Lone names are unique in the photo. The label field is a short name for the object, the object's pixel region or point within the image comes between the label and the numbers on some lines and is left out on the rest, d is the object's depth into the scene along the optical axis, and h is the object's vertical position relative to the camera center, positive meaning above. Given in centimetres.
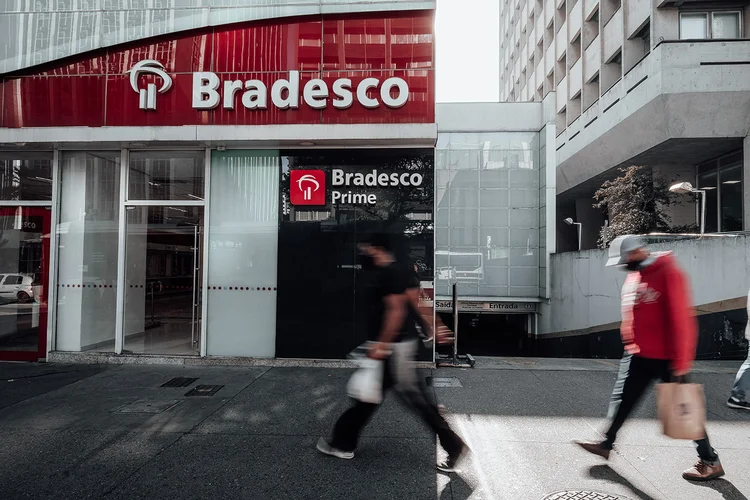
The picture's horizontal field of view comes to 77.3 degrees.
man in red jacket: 340 -49
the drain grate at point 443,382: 625 -161
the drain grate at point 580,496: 326 -162
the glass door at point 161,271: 802 -16
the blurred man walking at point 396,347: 364 -65
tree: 1395 +189
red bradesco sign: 719 +287
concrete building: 1417 +569
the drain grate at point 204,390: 575 -161
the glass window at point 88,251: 775 +17
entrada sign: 1852 -170
